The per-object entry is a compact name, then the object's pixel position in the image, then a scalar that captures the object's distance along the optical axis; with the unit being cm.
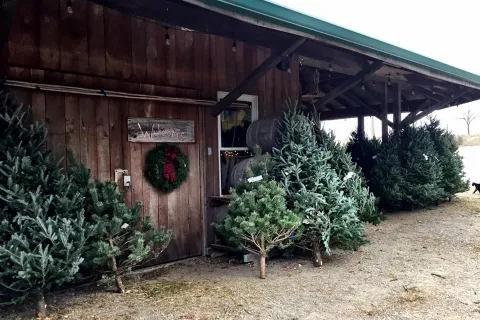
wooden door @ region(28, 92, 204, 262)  402
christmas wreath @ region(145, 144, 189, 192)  466
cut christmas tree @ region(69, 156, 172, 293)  334
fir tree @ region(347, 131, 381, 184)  916
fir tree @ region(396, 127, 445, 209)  783
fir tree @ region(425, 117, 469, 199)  861
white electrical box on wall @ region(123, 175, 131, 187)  448
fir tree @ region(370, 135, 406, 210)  773
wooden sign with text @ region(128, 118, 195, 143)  458
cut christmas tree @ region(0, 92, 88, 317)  287
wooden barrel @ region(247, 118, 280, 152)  505
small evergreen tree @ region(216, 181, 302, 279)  392
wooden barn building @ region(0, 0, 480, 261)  386
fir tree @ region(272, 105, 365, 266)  441
